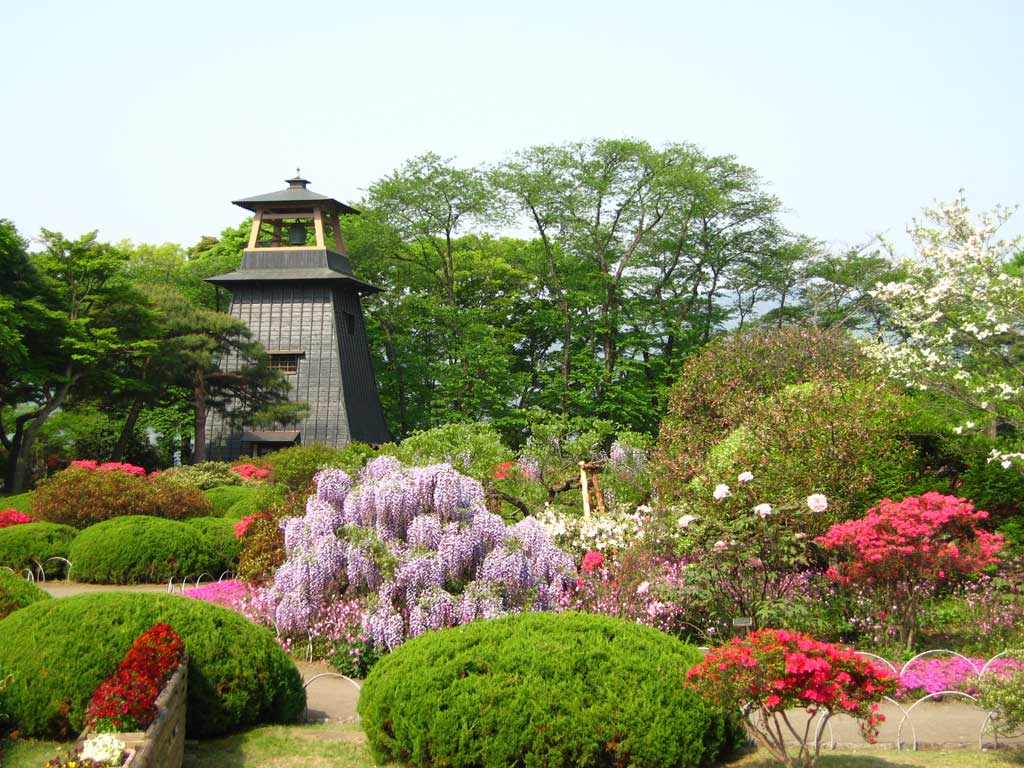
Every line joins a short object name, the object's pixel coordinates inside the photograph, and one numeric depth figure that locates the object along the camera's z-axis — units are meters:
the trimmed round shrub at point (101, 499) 17.28
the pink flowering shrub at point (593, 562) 10.90
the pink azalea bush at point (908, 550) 9.59
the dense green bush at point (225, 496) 20.08
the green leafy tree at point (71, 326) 27.23
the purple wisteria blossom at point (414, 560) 9.67
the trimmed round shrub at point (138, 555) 14.43
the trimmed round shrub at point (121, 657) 6.77
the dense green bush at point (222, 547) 15.02
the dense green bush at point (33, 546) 14.89
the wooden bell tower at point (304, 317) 31.12
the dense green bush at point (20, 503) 18.95
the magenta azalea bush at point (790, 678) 5.55
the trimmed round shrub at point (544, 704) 6.18
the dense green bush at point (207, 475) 24.72
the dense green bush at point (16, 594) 8.27
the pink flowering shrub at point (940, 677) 8.52
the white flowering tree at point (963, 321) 12.39
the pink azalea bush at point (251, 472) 25.55
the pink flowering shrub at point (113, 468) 19.42
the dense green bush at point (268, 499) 14.07
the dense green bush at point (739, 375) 15.59
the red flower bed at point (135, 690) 5.62
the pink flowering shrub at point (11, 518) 17.38
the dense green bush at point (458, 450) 13.65
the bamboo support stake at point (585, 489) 13.81
